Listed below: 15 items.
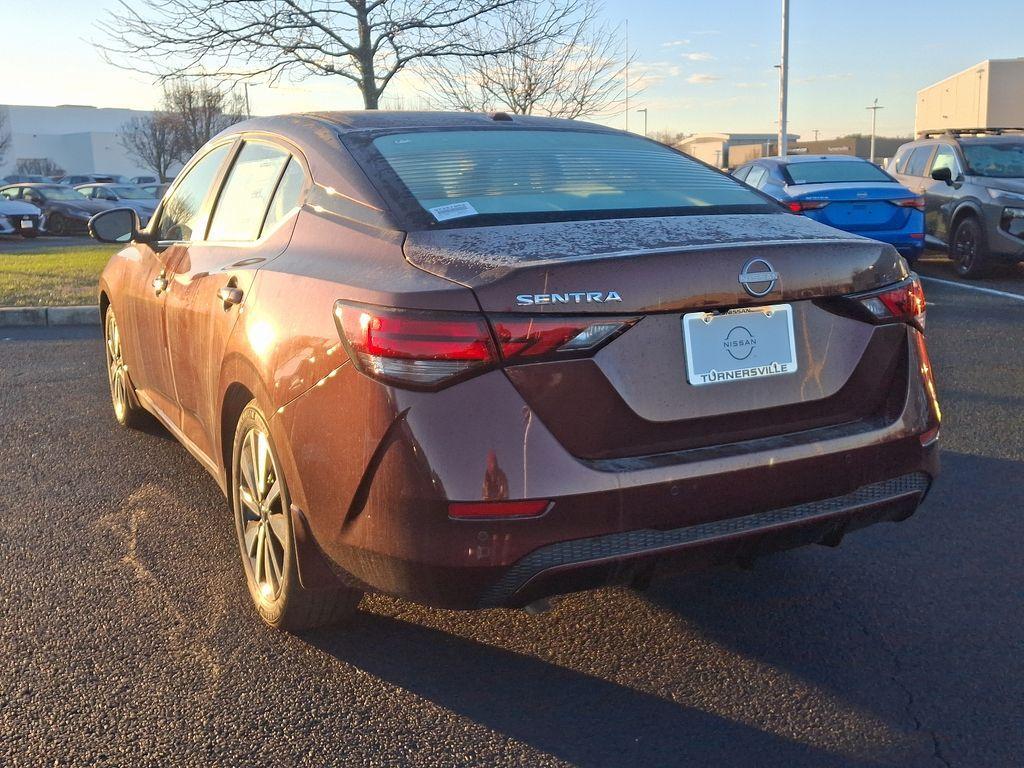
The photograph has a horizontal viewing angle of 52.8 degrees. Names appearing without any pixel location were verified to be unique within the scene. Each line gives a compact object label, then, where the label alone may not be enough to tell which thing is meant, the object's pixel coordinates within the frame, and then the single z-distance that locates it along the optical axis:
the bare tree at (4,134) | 75.06
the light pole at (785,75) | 27.30
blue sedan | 10.53
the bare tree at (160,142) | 51.75
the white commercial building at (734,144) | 72.44
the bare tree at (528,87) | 19.52
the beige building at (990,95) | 48.41
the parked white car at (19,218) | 24.38
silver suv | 11.18
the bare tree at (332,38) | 14.90
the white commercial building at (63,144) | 85.00
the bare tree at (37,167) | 75.19
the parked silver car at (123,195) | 26.92
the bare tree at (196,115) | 45.90
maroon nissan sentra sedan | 2.32
